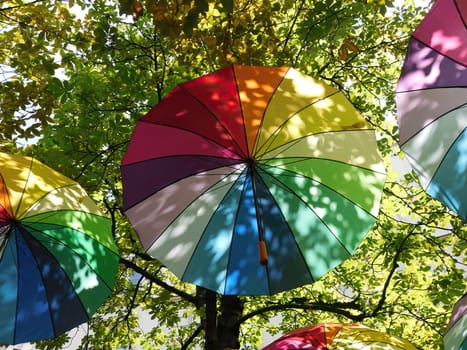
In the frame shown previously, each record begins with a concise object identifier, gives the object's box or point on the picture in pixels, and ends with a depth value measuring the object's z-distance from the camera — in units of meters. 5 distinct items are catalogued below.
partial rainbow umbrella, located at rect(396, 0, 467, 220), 2.76
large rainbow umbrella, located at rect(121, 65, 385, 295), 3.14
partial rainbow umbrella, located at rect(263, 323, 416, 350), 3.61
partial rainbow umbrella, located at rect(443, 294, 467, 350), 3.26
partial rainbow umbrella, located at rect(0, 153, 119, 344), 3.25
